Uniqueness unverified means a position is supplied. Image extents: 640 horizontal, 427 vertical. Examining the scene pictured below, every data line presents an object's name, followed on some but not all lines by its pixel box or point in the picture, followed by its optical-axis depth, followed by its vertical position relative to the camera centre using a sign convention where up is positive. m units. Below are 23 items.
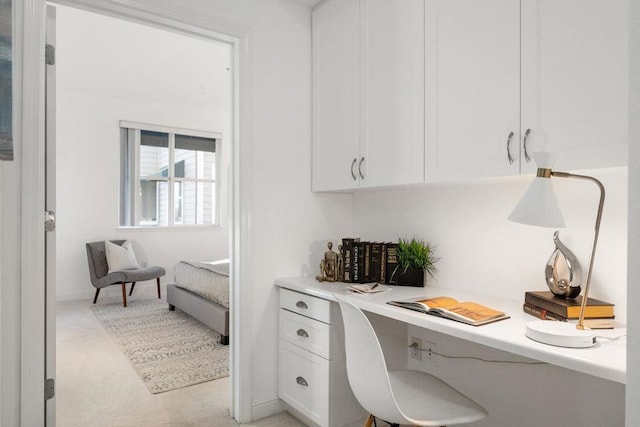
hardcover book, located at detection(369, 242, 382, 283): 2.35 -0.28
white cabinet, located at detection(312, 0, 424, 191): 1.97 +0.66
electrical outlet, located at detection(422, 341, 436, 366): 2.27 -0.78
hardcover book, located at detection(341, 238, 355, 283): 2.37 -0.26
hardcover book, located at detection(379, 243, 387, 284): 2.33 -0.29
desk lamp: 1.19 +0.01
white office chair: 1.40 -0.68
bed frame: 3.56 -0.95
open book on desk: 1.48 -0.38
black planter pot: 2.24 -0.36
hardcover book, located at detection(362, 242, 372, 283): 2.37 -0.30
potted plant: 2.24 -0.28
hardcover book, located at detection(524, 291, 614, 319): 1.43 -0.33
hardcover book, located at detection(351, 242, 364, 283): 2.36 -0.29
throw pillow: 5.07 -0.58
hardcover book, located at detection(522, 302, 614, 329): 1.39 -0.38
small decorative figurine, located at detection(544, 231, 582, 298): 1.56 -0.23
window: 5.80 +0.55
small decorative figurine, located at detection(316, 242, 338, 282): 2.39 -0.32
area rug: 2.93 -1.18
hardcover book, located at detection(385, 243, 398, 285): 2.30 -0.28
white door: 1.85 -0.07
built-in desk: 1.10 -0.40
